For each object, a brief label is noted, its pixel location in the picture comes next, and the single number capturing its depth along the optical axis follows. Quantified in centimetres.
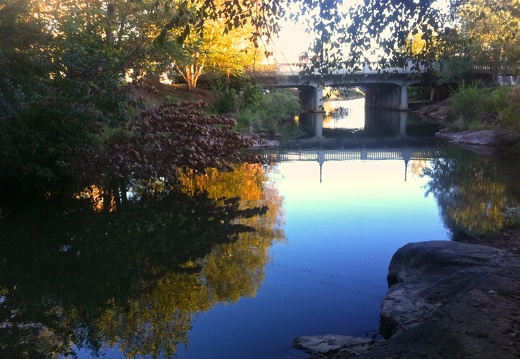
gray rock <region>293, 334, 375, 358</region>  588
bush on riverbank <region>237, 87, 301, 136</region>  3281
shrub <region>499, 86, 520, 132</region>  2286
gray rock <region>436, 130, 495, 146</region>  2630
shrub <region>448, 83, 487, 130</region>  3159
